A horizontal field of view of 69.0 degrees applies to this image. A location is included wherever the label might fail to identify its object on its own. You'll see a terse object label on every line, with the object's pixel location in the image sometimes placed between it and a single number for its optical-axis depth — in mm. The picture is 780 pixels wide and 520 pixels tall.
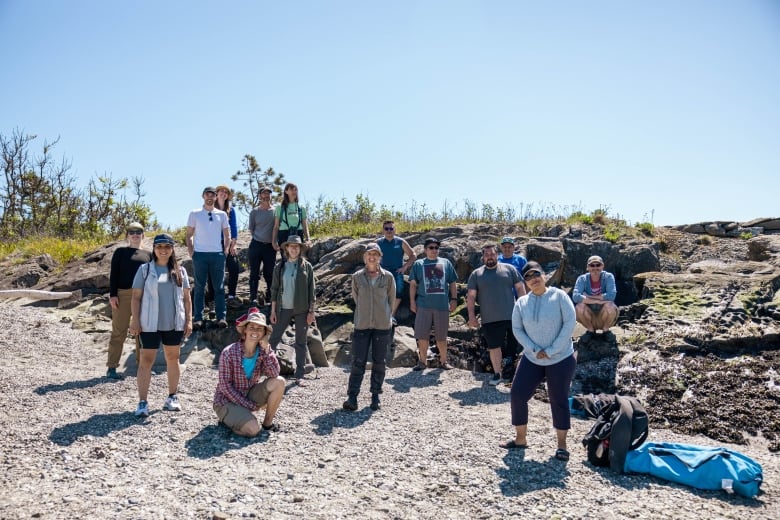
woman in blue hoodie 5695
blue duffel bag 4988
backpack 5443
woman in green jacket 8375
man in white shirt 9227
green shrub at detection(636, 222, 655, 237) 16094
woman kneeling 6062
